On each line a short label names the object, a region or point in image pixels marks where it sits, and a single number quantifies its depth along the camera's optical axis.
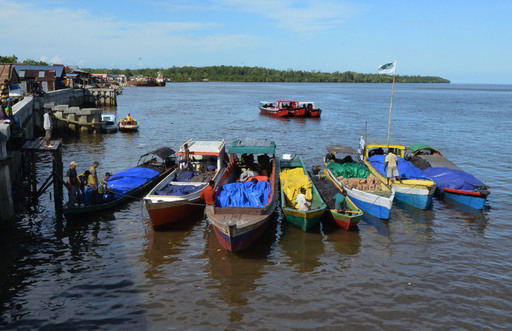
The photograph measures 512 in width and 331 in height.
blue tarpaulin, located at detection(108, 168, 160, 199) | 19.38
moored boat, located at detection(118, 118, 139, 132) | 41.72
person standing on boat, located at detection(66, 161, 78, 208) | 16.20
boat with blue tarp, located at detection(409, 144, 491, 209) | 19.03
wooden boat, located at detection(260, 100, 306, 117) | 60.00
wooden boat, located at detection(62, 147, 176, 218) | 16.78
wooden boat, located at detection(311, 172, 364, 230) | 15.91
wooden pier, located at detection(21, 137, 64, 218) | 16.95
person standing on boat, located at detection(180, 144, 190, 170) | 20.34
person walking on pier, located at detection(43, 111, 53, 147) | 17.17
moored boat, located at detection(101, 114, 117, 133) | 40.78
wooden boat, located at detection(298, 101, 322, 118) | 60.20
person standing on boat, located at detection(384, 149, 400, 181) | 20.05
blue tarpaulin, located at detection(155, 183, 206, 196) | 17.44
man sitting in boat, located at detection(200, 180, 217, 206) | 15.00
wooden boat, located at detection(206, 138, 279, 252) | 13.55
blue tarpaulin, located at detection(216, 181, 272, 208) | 15.72
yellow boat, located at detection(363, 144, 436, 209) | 18.94
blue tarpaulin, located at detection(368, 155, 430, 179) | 20.94
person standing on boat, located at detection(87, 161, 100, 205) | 17.30
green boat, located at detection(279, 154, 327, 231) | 15.47
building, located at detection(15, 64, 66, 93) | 41.28
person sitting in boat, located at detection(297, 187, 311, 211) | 15.88
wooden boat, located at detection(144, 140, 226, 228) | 16.14
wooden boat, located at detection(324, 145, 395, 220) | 17.31
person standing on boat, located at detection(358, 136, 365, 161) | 25.55
